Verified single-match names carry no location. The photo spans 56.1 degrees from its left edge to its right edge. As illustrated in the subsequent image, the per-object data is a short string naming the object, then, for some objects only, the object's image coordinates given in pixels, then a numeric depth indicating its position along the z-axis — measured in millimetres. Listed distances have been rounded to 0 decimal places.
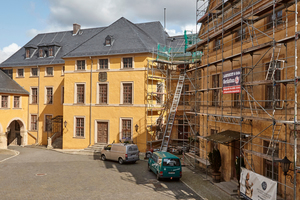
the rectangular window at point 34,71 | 35938
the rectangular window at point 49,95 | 35125
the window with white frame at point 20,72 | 36528
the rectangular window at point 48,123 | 34938
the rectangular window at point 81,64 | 30219
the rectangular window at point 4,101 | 33000
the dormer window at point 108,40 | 29734
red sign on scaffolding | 13956
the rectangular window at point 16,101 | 34684
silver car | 22344
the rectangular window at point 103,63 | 29234
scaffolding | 11773
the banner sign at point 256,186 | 10343
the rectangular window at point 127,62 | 28234
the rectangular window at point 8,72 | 37006
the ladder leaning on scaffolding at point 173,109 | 25247
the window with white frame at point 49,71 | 35175
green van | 17016
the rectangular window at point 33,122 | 35906
